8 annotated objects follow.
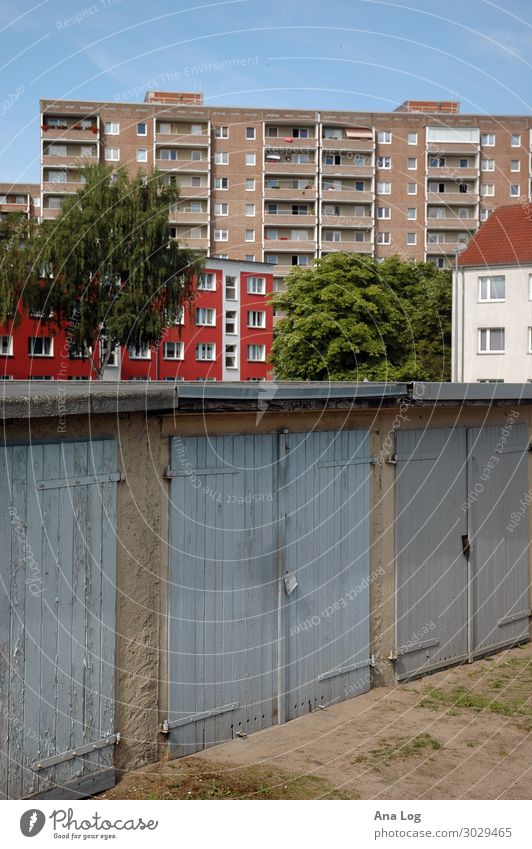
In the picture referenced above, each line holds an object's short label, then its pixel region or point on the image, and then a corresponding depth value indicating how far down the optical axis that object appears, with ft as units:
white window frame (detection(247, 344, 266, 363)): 216.74
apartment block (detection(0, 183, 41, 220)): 313.94
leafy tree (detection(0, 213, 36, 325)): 165.99
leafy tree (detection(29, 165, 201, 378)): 162.40
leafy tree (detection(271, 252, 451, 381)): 173.99
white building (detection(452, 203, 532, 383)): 172.45
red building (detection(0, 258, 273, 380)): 189.67
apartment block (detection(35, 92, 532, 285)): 288.30
